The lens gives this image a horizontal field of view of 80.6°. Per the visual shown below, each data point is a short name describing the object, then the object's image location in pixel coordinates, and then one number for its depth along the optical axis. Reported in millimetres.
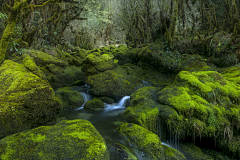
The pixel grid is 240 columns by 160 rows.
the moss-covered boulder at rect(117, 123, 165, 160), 4035
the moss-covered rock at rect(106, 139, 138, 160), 3864
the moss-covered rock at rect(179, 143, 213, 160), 4671
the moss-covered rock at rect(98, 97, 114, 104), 9555
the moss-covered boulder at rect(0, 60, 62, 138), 3512
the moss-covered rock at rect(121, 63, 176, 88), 12492
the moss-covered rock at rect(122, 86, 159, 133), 5391
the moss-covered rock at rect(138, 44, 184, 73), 12492
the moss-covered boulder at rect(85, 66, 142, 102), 9914
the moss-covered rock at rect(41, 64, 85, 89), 11383
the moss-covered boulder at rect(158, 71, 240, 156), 5027
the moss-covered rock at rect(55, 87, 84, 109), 8734
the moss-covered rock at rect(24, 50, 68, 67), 12281
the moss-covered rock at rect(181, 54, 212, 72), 11498
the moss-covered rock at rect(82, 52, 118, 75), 12082
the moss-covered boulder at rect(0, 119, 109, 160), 2820
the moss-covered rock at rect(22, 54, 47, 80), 5918
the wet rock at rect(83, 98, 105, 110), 8758
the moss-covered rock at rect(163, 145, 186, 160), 4113
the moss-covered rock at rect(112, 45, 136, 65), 17109
